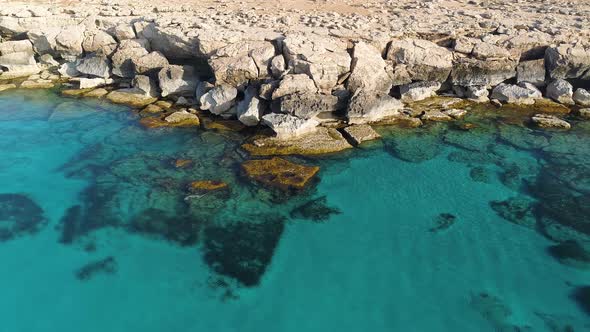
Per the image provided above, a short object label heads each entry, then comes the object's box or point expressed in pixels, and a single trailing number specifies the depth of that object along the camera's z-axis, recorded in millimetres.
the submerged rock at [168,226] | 12695
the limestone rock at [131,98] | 20833
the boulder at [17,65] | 24266
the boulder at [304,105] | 17188
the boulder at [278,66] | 18375
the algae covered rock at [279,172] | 14680
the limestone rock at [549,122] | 17922
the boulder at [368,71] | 18375
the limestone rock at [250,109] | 17812
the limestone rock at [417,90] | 19844
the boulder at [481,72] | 19484
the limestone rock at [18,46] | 24578
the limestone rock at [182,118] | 18875
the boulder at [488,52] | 19422
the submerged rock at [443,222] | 13000
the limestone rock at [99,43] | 22672
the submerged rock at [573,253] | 11703
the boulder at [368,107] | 17891
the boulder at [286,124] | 16969
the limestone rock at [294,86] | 17547
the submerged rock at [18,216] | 13133
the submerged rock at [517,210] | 13226
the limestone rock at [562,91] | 19391
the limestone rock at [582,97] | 19359
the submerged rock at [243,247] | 11648
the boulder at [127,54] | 21672
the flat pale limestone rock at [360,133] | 17141
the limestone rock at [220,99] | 18891
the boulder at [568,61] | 18984
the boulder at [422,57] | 19453
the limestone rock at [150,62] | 21172
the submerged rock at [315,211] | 13516
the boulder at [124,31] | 22469
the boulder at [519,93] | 19578
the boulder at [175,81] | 20609
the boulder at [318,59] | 18062
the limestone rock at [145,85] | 21062
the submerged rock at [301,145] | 16484
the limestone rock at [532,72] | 19516
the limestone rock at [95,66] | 22500
